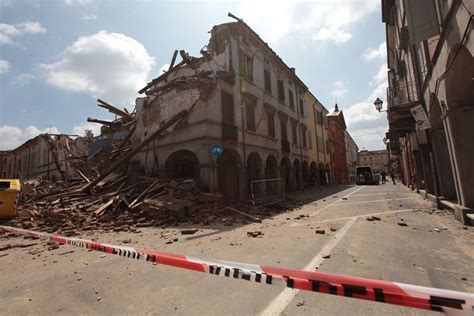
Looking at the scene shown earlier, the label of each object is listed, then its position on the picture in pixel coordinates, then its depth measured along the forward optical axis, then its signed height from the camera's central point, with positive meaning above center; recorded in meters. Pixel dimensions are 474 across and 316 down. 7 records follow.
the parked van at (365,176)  36.97 -0.07
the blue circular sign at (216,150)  13.21 +1.64
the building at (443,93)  5.89 +2.47
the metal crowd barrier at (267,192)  12.99 -0.61
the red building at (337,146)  40.56 +5.34
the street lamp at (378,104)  16.59 +4.55
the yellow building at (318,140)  30.06 +4.62
